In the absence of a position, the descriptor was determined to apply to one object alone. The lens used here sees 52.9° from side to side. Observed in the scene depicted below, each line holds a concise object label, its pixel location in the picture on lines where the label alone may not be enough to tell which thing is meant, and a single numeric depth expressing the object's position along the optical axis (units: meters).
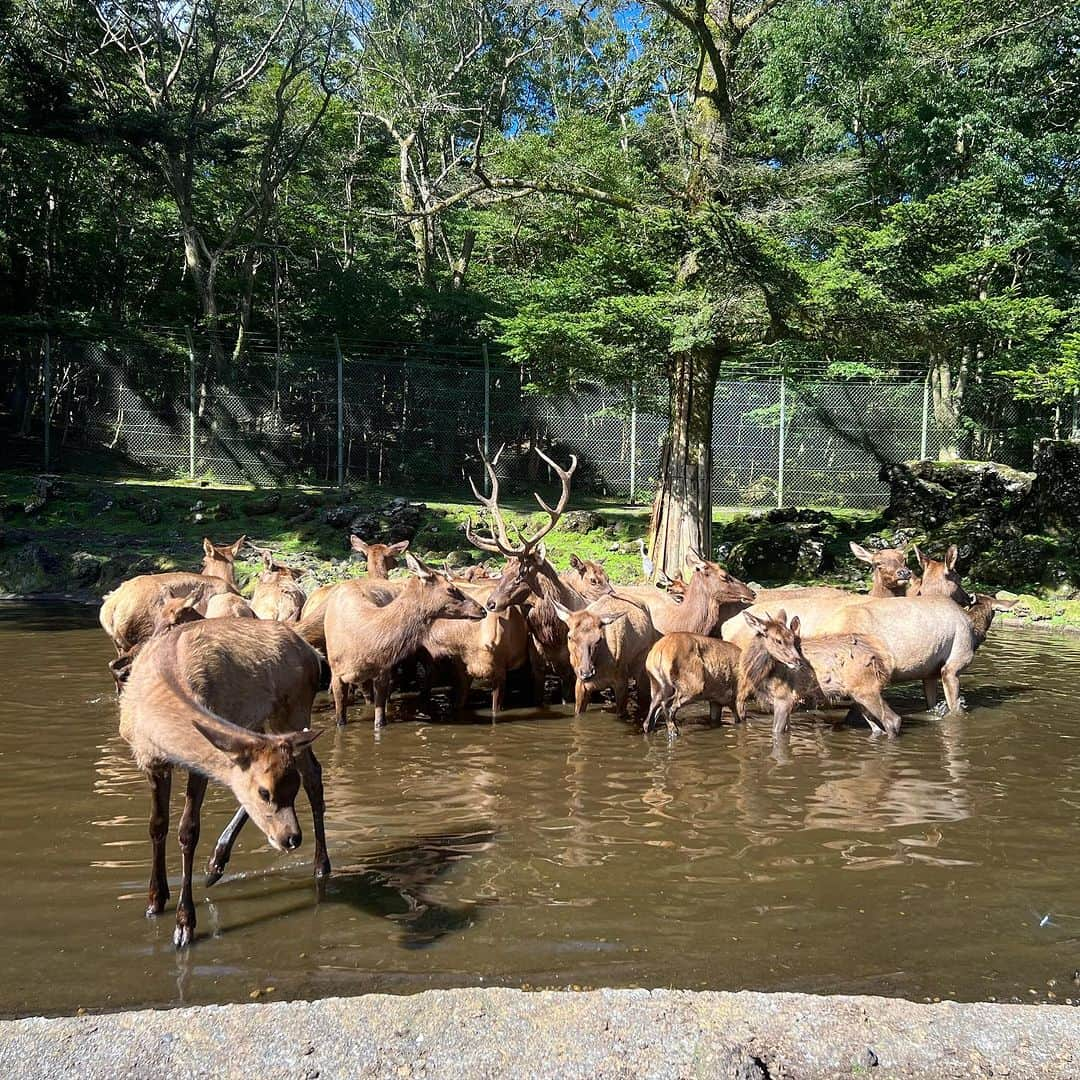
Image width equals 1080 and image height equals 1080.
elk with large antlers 9.27
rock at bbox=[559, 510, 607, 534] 18.45
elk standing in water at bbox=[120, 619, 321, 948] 4.25
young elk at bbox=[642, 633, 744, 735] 8.44
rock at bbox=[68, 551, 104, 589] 15.50
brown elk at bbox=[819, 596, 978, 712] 9.33
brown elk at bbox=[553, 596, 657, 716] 8.78
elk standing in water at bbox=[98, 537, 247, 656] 9.40
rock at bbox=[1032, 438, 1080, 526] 18.00
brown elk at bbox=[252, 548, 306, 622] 10.06
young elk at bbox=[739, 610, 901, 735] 8.38
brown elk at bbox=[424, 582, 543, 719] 9.16
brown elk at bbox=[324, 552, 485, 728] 8.72
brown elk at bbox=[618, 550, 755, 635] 9.85
